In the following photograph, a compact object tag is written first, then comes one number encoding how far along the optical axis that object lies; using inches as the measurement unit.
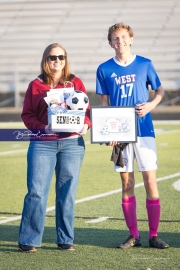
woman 312.9
